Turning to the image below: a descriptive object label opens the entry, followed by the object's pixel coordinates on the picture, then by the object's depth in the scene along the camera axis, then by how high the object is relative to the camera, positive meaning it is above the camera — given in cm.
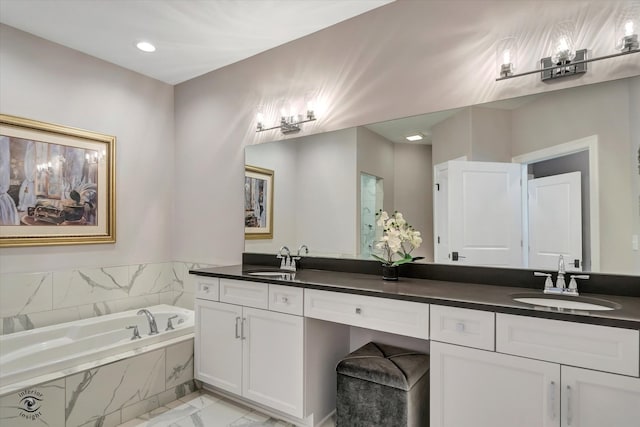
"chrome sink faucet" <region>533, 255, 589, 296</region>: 170 -32
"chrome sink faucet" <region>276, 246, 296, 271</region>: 275 -31
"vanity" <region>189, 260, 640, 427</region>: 130 -57
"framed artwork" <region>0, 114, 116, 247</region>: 257 +26
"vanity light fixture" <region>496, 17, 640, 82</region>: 163 +80
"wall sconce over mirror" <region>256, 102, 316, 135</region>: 273 +77
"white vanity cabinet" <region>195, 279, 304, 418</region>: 212 -85
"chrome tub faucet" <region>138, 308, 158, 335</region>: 289 -85
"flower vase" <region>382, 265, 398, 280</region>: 215 -33
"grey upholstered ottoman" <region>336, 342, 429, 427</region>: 183 -92
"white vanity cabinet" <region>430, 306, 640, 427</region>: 126 -61
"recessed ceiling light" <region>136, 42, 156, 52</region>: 285 +139
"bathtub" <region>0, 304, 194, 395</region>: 202 -88
